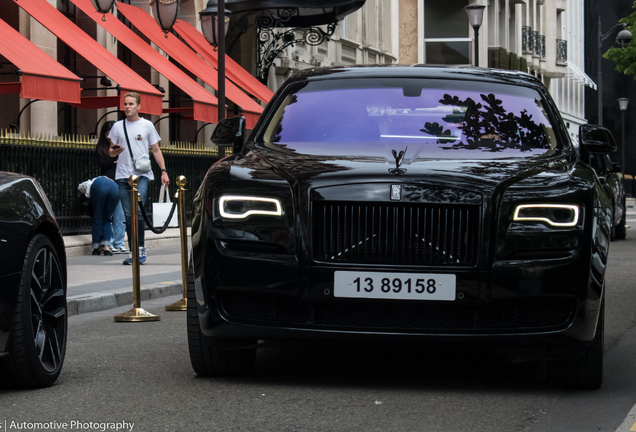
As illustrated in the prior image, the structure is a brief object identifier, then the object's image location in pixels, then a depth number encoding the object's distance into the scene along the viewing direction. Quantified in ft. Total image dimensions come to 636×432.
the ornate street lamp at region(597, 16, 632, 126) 124.06
